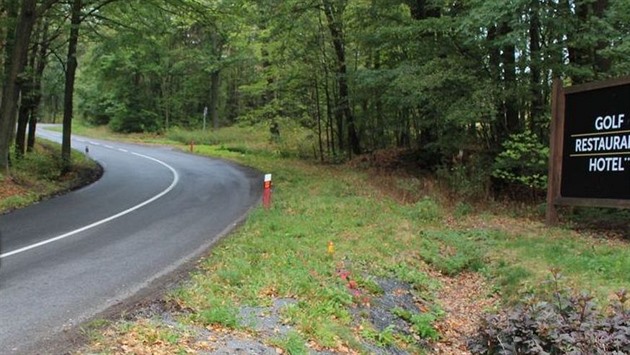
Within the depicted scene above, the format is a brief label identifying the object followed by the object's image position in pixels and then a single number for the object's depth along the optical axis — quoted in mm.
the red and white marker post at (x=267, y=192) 13383
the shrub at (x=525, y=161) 14438
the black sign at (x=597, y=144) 10711
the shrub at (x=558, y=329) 5898
